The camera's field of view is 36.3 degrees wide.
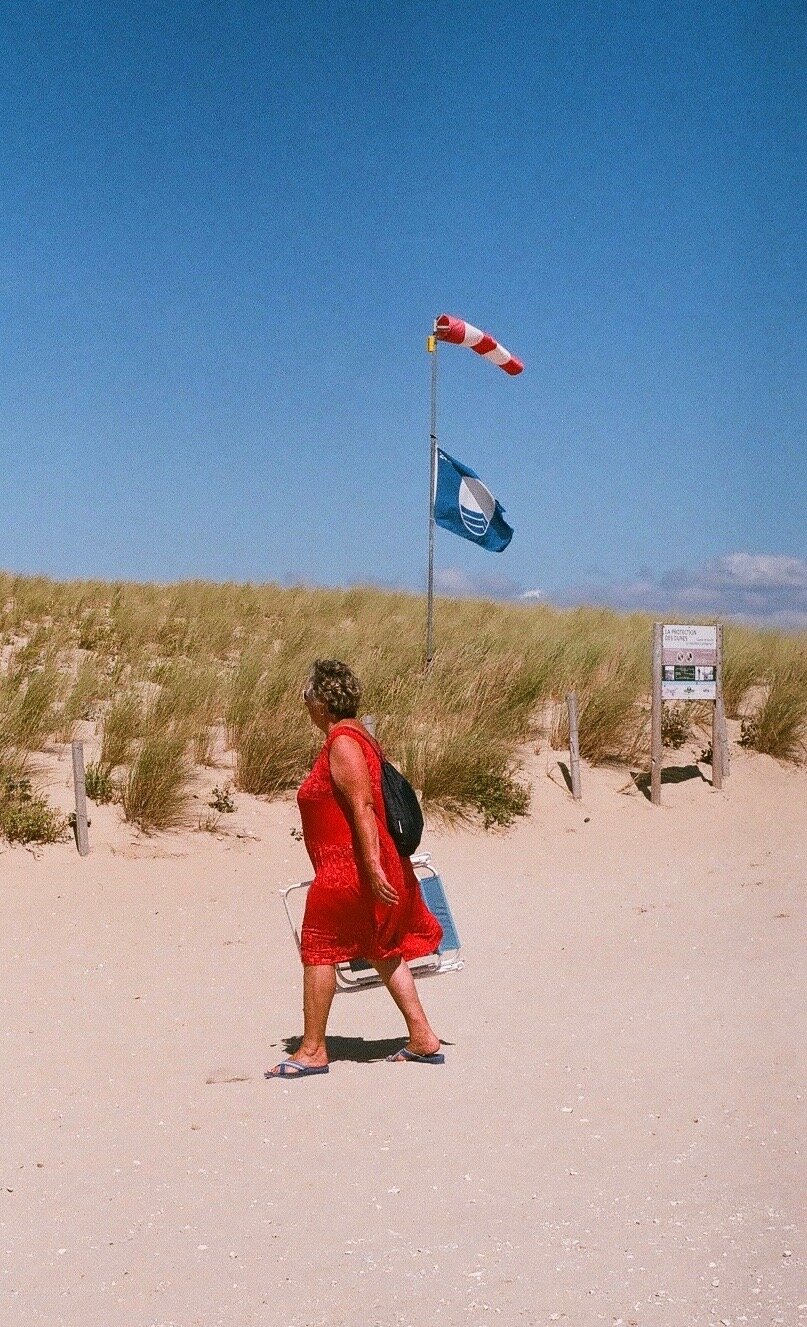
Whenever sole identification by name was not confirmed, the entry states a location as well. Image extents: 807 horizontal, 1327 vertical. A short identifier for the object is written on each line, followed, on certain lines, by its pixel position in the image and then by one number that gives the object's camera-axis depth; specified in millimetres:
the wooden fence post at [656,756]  12438
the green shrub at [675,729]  14242
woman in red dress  5164
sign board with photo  12750
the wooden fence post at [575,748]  11797
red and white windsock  13953
